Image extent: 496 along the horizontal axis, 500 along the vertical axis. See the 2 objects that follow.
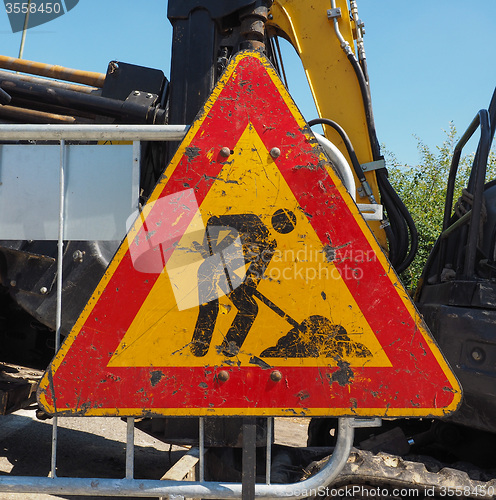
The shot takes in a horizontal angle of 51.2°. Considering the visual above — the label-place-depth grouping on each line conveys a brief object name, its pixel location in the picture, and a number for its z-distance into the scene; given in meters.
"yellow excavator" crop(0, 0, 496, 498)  1.65
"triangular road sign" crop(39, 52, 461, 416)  1.65
